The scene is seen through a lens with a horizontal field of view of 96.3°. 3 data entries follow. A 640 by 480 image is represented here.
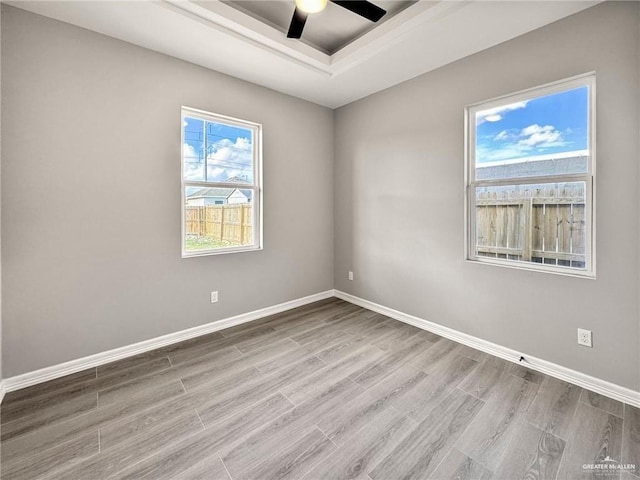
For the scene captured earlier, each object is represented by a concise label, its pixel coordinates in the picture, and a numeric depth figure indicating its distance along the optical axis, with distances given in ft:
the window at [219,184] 9.44
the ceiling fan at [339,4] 6.06
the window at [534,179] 7.02
